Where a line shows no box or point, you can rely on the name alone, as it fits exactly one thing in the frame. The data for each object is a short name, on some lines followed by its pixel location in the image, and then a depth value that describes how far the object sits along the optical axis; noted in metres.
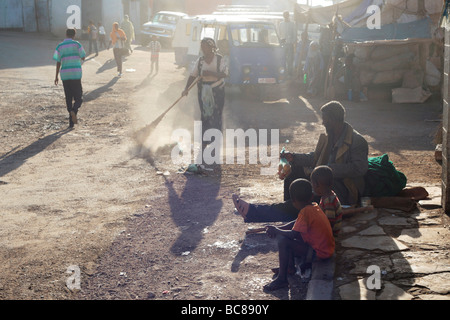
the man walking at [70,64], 10.95
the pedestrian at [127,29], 22.69
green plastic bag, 5.64
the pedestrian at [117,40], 17.81
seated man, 5.31
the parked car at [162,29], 28.89
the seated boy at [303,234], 4.39
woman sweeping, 8.50
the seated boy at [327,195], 4.58
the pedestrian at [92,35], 22.94
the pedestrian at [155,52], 19.11
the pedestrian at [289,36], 18.81
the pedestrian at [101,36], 24.55
